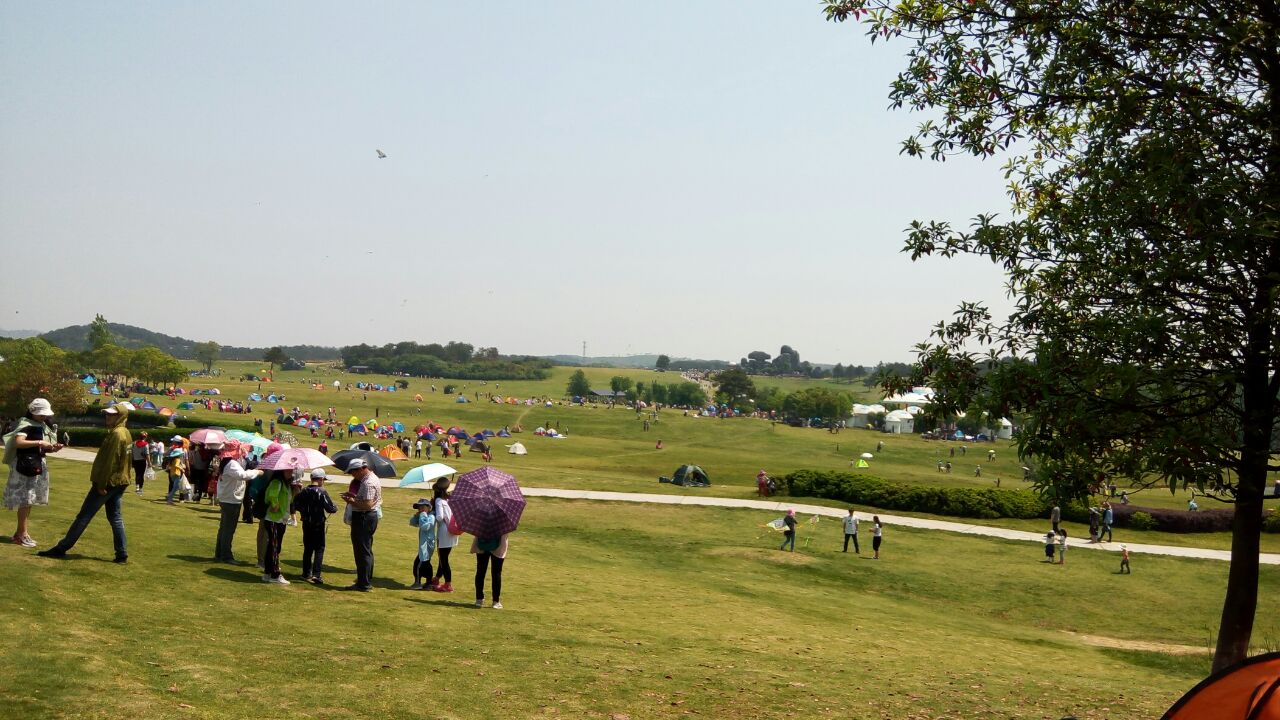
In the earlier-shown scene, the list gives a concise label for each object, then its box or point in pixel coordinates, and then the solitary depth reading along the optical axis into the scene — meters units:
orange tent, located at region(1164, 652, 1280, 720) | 5.93
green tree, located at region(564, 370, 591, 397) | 172.25
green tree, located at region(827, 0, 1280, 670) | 8.27
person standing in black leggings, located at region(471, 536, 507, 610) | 13.54
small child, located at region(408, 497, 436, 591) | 14.79
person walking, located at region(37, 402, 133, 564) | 11.95
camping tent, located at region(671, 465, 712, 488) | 47.22
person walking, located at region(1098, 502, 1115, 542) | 33.38
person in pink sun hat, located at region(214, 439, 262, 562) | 14.17
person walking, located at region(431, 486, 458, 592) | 14.65
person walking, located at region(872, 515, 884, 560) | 27.92
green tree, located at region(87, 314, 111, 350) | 116.69
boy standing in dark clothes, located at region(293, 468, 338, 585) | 13.38
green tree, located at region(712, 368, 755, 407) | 159.50
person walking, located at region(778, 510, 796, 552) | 27.84
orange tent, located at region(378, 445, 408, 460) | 43.31
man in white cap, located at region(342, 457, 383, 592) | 13.53
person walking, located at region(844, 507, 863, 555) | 28.64
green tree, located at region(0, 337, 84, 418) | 60.84
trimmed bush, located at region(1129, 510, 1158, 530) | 36.69
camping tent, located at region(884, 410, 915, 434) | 118.62
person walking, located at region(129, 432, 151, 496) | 24.11
